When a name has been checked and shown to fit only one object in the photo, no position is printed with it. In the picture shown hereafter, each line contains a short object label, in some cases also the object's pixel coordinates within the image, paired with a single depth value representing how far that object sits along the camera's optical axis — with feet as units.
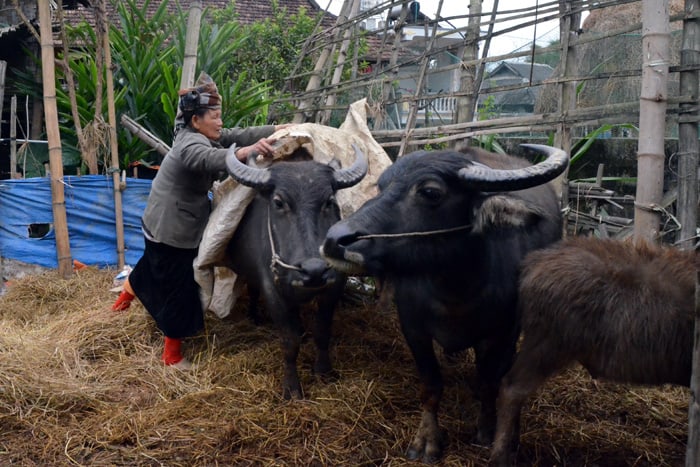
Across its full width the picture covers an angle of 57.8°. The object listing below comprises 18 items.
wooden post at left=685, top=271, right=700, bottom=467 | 7.06
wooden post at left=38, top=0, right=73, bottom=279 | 20.15
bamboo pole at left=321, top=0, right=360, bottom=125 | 31.03
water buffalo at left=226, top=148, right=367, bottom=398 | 11.65
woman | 14.12
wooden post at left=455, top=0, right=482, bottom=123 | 21.08
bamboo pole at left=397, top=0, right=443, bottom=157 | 22.31
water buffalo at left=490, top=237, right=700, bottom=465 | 7.89
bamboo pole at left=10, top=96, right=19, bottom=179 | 23.41
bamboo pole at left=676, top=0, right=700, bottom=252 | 12.76
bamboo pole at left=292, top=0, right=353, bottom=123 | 32.61
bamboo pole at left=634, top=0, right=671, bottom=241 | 11.66
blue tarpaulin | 21.67
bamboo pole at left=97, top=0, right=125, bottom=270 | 22.41
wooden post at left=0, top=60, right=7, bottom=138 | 21.54
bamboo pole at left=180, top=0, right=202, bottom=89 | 19.79
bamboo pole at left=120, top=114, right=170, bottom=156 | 20.52
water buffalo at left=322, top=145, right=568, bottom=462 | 9.22
